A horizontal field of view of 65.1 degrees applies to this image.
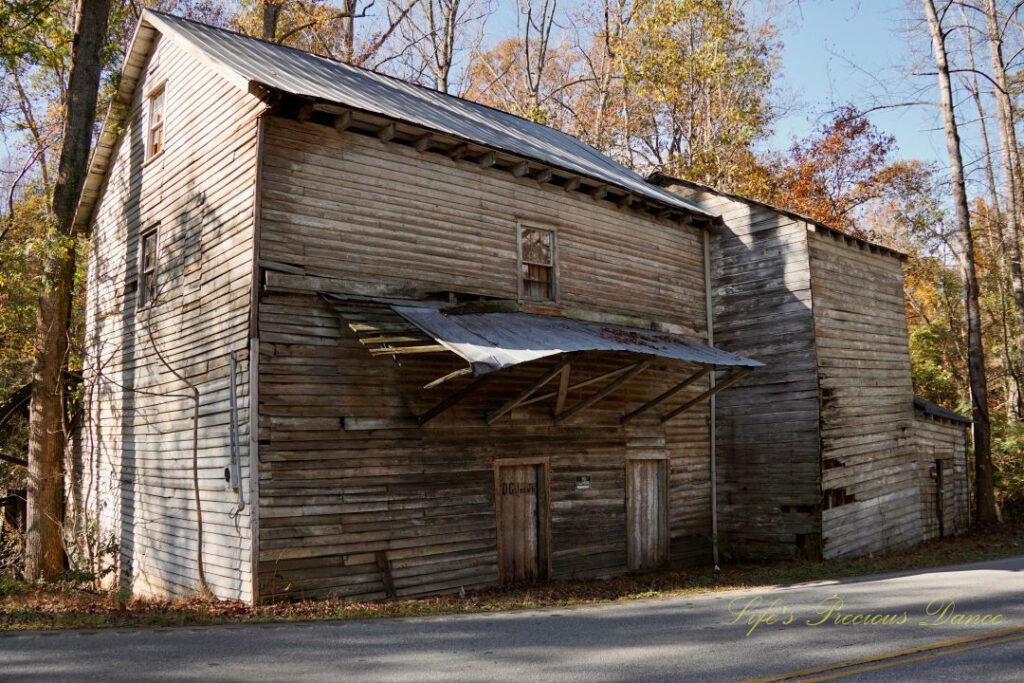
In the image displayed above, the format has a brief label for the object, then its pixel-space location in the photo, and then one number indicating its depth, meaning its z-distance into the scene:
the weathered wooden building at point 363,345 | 11.08
